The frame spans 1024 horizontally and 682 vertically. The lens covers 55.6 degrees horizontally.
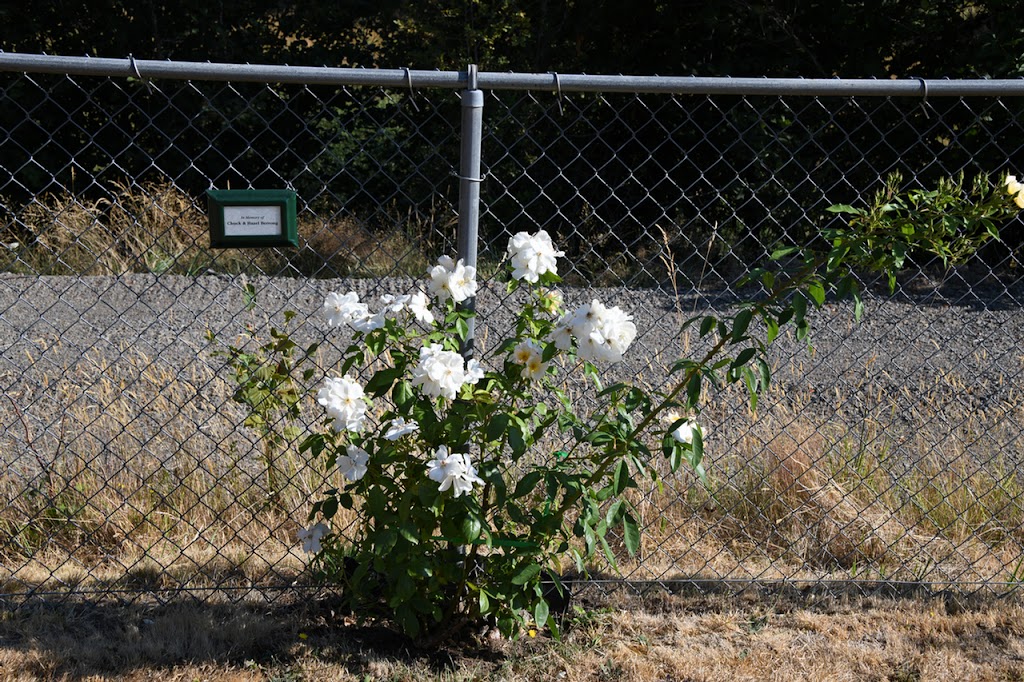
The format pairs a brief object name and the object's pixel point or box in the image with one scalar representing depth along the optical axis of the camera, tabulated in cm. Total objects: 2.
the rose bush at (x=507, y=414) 212
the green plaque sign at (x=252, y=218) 231
